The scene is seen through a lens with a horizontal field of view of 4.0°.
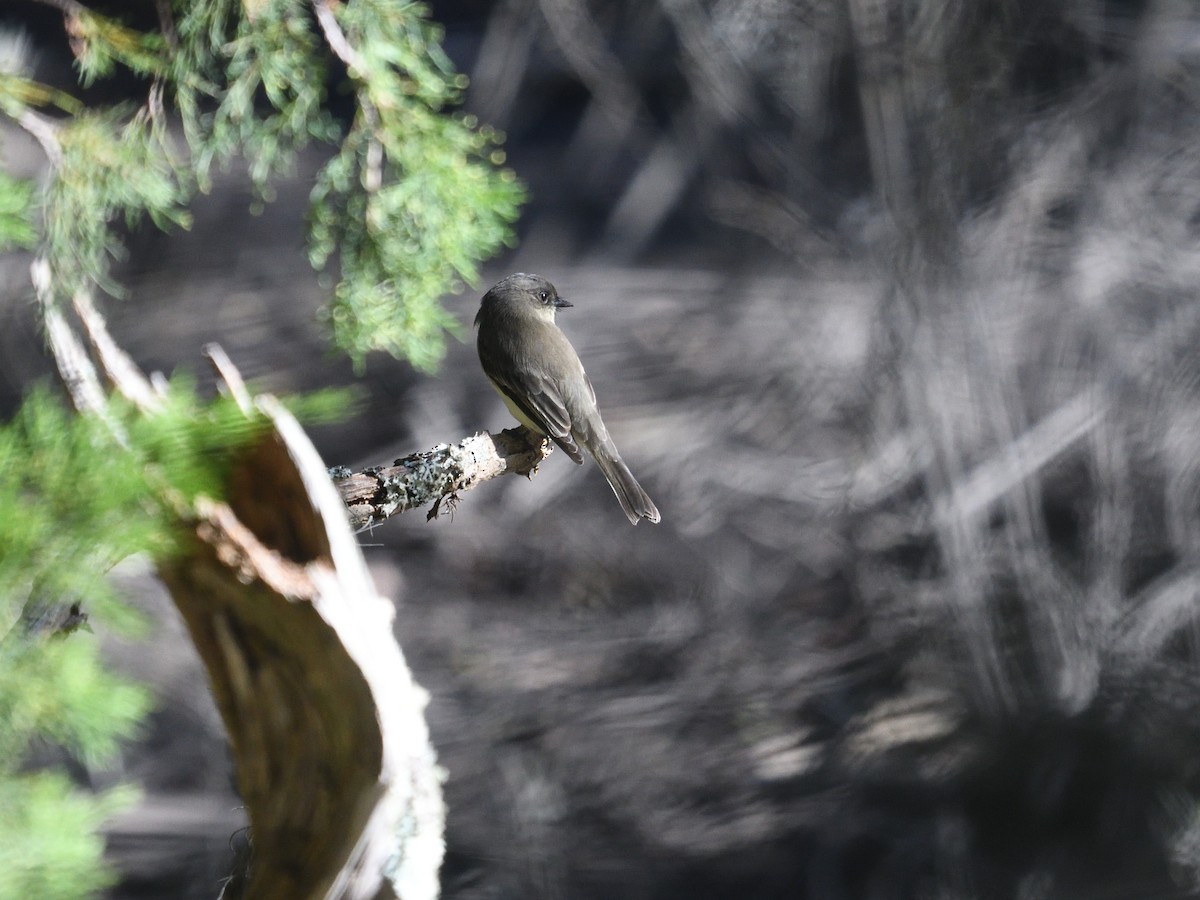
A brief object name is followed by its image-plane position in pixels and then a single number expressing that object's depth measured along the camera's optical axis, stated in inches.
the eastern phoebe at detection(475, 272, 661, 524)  365.2
